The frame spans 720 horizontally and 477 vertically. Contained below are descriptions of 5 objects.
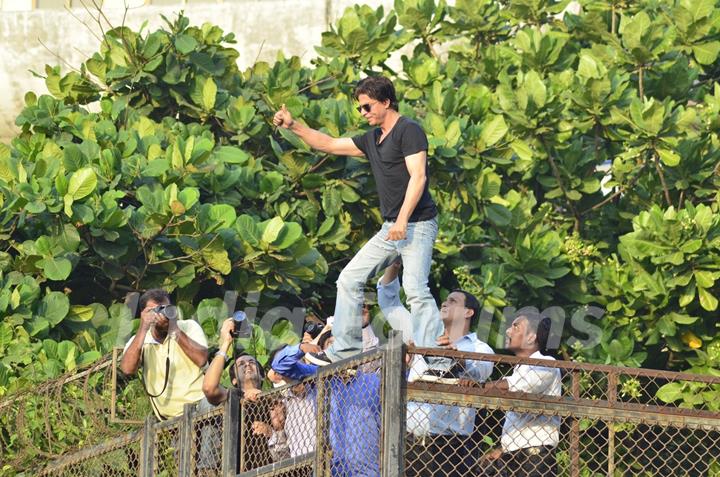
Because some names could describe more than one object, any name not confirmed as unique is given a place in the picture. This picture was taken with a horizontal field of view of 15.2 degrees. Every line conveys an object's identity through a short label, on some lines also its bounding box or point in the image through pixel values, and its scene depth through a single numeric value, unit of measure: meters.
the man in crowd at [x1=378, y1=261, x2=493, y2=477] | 13.68
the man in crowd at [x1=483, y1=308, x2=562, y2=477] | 13.89
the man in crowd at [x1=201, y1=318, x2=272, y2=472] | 13.97
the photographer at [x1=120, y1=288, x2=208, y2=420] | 15.43
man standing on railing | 14.89
